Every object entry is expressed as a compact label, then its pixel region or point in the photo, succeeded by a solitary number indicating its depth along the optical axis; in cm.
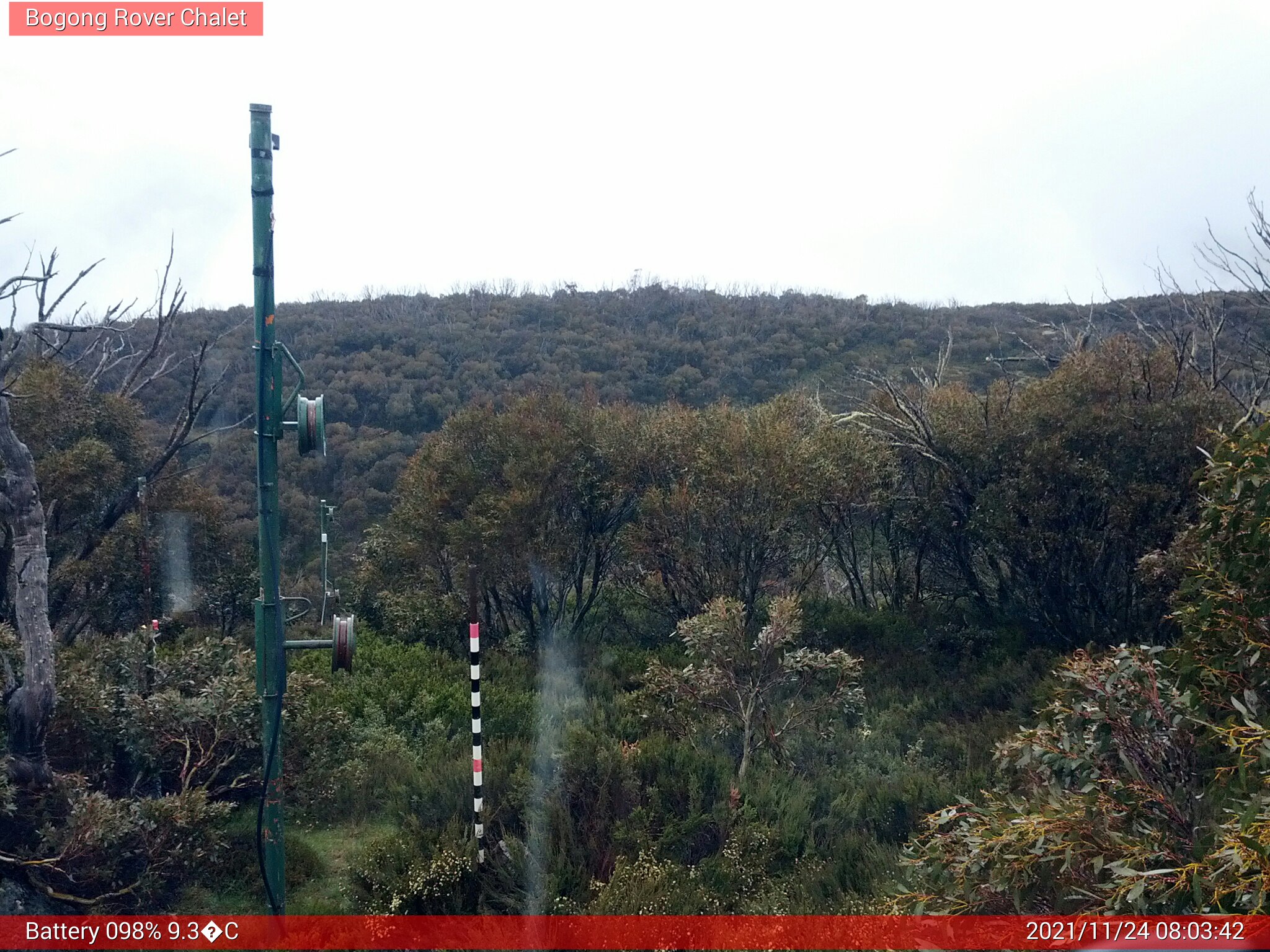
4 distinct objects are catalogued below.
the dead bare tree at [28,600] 618
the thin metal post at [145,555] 1045
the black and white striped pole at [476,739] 631
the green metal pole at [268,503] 499
